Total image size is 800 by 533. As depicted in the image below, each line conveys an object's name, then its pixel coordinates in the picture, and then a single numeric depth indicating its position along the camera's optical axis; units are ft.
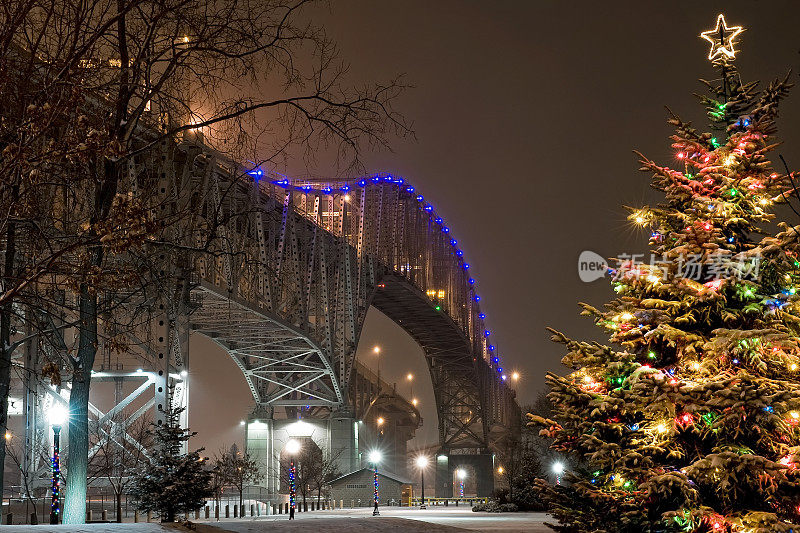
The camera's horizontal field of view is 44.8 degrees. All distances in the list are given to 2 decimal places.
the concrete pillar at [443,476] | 386.52
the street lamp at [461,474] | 381.44
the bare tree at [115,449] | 116.98
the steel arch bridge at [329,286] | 163.22
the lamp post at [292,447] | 238.89
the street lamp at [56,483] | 77.57
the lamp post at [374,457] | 199.12
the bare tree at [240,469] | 200.19
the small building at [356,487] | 220.43
